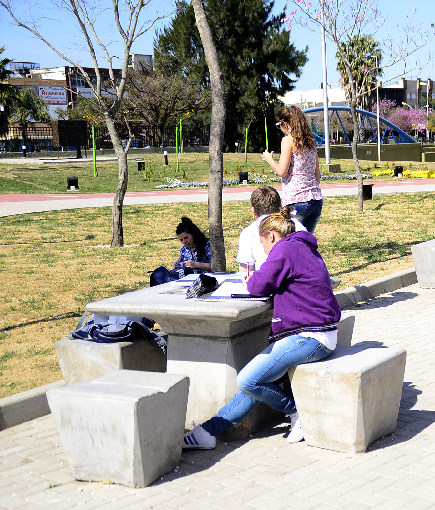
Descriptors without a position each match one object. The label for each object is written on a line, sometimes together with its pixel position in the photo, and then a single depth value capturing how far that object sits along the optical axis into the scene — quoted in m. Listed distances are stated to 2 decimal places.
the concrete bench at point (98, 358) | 4.85
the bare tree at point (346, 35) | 15.78
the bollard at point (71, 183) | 26.95
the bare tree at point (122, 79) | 12.31
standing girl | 6.53
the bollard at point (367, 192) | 18.19
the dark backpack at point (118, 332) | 4.95
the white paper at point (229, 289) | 4.54
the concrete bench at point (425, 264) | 9.14
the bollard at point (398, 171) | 30.09
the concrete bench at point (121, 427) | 3.72
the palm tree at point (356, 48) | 17.30
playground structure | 53.11
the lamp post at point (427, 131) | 84.49
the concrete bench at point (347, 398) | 4.09
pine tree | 47.00
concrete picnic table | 4.39
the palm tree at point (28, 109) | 65.50
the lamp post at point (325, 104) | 35.12
